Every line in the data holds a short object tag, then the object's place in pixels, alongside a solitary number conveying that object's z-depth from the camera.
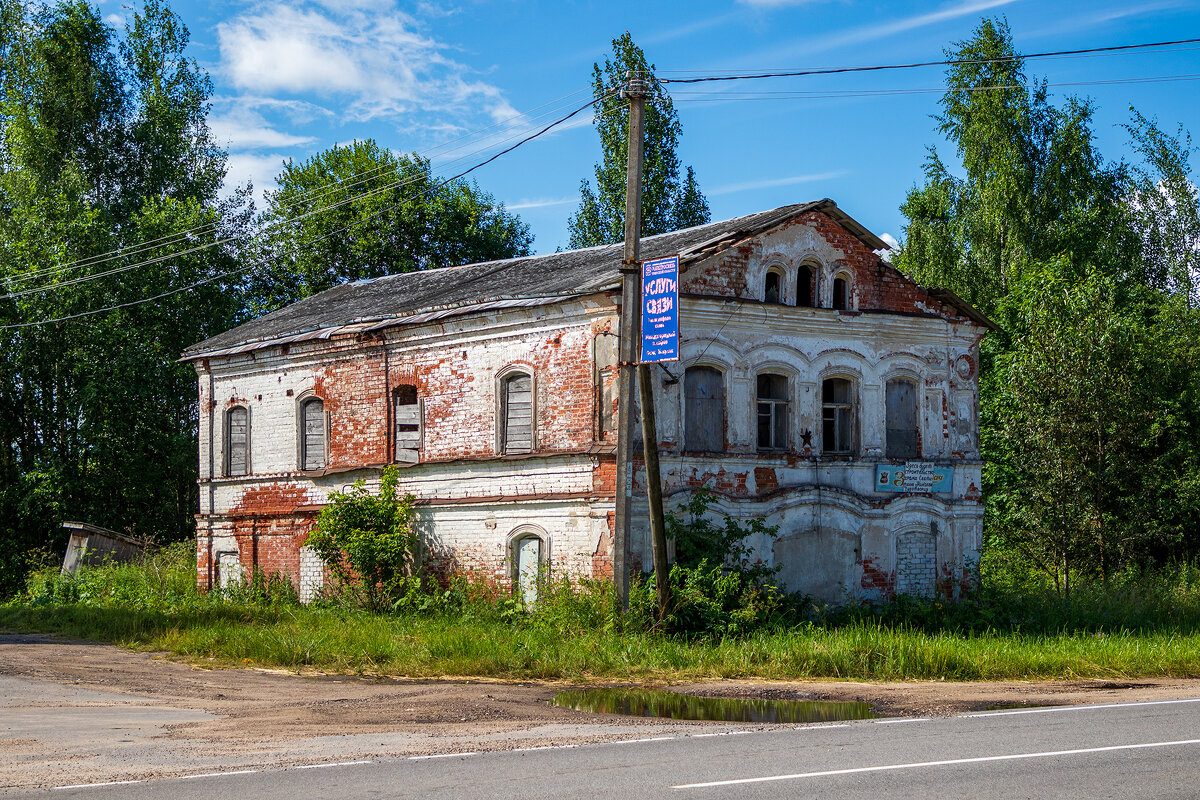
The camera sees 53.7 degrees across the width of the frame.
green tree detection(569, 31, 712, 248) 40.16
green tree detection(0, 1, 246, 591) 34.44
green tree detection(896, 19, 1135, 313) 35.72
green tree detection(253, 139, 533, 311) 42.78
